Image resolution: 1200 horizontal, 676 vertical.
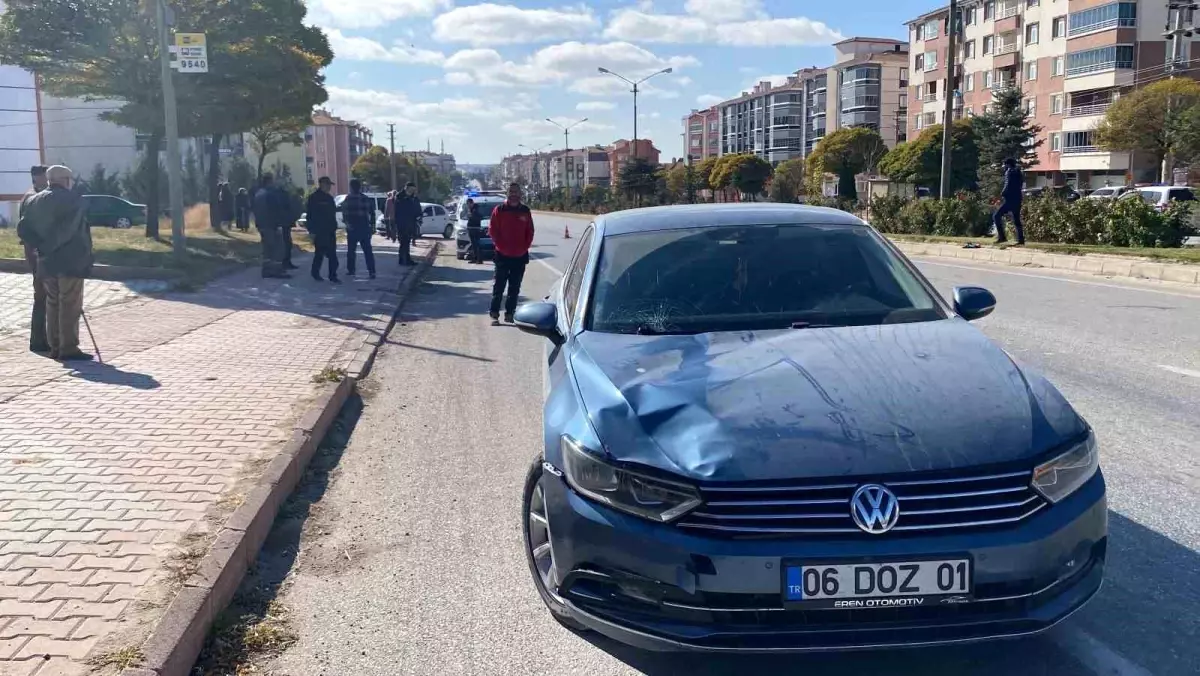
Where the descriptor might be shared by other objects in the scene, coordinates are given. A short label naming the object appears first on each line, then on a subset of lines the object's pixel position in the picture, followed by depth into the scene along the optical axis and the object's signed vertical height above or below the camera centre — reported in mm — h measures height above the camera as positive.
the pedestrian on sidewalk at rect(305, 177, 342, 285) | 18062 -352
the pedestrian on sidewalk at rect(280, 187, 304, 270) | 19875 -506
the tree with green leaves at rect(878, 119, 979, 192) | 60125 +2113
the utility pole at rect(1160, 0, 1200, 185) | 39250 +7831
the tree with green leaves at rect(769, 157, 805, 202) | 61978 +1026
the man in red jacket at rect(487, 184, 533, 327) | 12883 -474
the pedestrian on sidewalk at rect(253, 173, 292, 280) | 19000 -460
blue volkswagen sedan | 3141 -953
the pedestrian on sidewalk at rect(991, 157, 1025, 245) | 21234 -36
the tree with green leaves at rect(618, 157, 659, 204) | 73312 +1324
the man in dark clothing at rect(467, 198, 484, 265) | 23706 -832
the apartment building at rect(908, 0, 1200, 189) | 64812 +9201
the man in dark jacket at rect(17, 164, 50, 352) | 9945 -1164
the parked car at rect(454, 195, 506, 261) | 29094 -785
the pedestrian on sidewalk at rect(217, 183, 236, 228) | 34219 -175
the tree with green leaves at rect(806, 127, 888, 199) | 64562 +2694
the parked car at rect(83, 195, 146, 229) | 38812 -472
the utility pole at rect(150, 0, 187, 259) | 18219 +966
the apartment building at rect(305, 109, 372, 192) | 144375 +7219
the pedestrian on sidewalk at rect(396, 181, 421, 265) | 23703 -461
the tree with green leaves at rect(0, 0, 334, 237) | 21453 +3112
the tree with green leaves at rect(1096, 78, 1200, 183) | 53469 +4121
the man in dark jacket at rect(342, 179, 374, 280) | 19188 -362
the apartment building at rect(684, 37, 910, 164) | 102062 +10368
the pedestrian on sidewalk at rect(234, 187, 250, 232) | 34688 -348
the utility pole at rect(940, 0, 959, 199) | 28359 +2456
